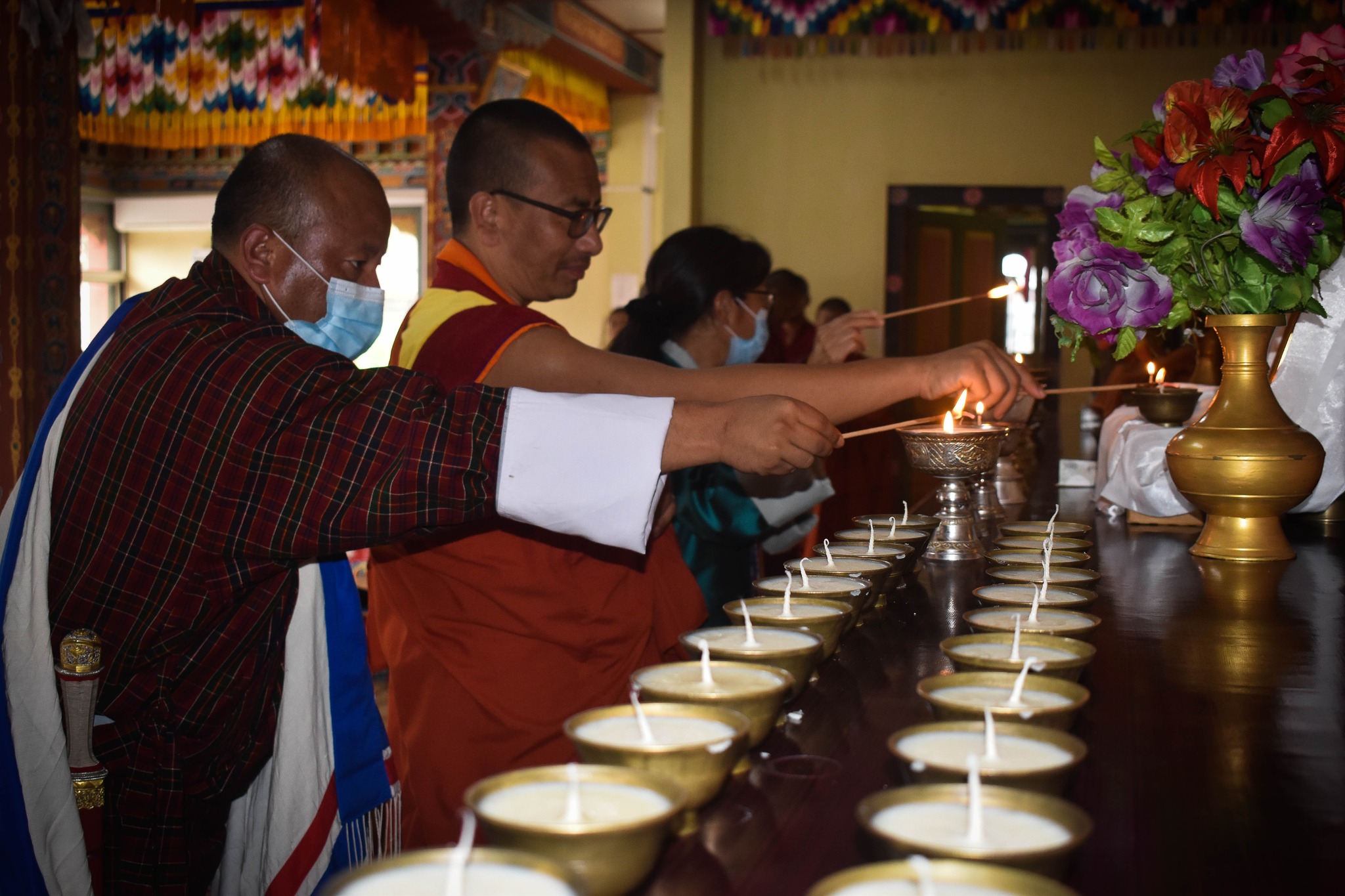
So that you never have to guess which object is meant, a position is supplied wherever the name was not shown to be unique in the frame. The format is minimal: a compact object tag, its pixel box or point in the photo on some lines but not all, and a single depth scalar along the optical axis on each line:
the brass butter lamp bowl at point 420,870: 0.62
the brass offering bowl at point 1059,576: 1.40
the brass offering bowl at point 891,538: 1.63
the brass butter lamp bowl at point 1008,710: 0.84
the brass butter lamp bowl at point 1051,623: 1.10
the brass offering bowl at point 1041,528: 1.78
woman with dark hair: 2.61
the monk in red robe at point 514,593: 1.54
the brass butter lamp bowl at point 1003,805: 0.62
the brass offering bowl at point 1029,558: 1.51
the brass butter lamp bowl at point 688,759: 0.74
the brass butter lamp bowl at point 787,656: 0.96
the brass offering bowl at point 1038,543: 1.65
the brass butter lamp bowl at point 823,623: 1.10
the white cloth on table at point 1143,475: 2.13
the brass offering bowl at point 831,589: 1.22
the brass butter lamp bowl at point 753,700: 0.84
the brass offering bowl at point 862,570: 1.34
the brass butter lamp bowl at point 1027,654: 0.96
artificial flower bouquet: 1.56
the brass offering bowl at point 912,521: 1.76
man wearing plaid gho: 1.15
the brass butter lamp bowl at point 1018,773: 0.72
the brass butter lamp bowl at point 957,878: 0.60
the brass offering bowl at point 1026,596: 1.28
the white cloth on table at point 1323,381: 2.00
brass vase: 1.66
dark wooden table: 0.72
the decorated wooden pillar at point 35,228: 3.89
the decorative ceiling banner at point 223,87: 6.74
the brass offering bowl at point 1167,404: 2.33
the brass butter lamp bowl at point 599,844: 0.63
